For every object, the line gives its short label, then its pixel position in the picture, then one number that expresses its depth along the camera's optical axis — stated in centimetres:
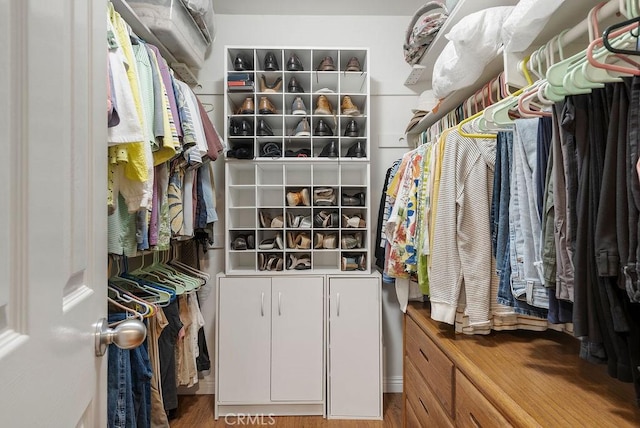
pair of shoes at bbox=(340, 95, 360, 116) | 209
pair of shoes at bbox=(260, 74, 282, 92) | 212
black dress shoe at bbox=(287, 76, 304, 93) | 211
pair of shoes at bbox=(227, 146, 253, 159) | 203
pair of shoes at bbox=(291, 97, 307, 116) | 207
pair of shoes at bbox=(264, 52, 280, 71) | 203
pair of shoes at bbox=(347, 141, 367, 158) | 209
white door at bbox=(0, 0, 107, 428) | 37
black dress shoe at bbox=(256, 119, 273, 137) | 208
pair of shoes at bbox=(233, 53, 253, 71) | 204
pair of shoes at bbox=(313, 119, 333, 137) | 211
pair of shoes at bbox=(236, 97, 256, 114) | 205
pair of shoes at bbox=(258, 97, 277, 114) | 204
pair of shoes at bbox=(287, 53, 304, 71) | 204
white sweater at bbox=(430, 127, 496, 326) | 115
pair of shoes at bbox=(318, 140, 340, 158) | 208
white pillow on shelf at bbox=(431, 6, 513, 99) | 117
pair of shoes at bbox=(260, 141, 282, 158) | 208
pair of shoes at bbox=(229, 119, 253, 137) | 206
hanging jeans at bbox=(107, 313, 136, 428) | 108
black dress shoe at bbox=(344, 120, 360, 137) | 212
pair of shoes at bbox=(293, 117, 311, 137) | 209
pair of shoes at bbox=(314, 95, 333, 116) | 206
